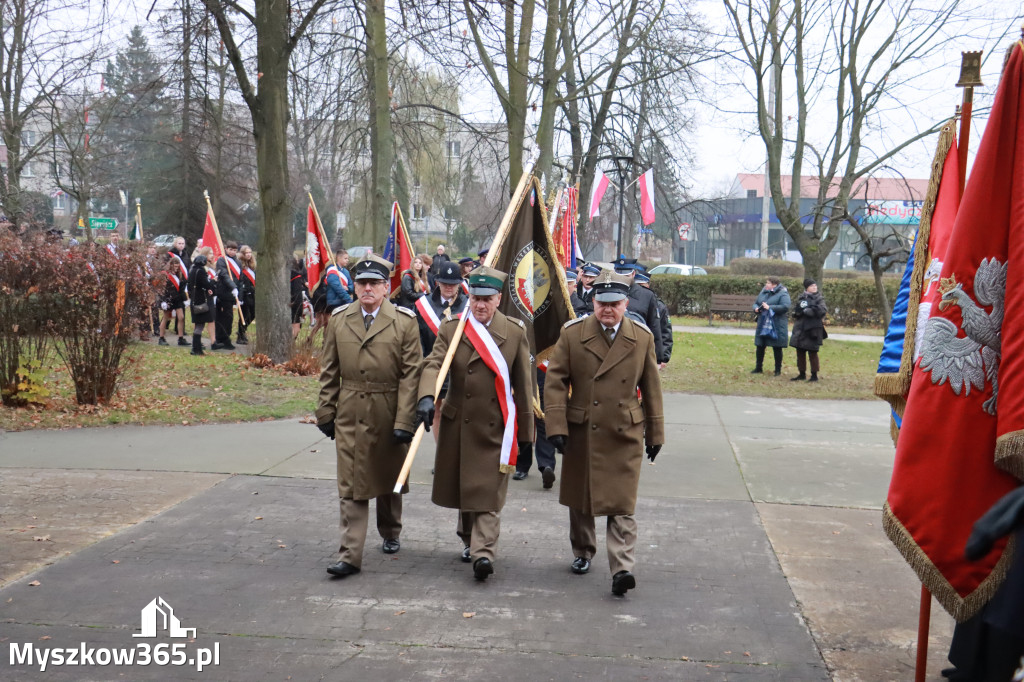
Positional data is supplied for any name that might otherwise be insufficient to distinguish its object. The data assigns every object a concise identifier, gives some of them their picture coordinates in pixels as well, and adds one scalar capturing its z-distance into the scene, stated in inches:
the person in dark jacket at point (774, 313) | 649.0
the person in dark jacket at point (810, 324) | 628.4
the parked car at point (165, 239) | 1437.6
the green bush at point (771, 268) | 1558.8
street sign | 1284.8
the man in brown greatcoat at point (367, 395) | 236.1
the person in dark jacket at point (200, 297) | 643.5
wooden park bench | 1162.6
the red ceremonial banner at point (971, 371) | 132.0
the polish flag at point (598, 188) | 685.3
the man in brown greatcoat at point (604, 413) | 232.5
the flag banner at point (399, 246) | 573.6
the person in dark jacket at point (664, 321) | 418.6
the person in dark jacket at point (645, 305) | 397.4
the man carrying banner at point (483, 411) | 237.9
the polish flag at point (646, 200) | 794.9
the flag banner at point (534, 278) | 293.4
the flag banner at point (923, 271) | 158.9
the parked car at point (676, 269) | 1690.5
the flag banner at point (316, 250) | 623.8
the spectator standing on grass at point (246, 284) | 759.1
